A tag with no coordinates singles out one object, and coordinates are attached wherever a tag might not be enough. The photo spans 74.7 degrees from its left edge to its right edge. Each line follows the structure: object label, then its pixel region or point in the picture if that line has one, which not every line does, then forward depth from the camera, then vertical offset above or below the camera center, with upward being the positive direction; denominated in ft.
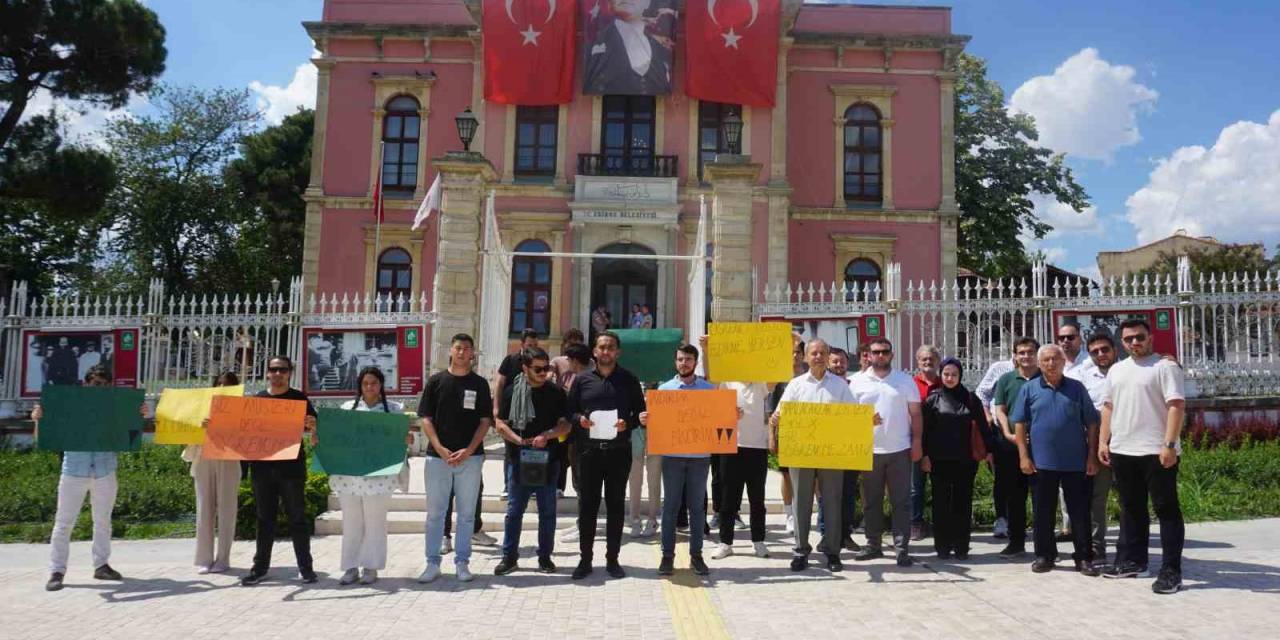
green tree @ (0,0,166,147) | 53.93 +21.11
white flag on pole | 48.26 +9.87
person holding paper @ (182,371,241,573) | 21.02 -3.41
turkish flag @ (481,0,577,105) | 69.36 +27.09
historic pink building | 70.54 +20.12
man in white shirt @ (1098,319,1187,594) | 18.70 -1.21
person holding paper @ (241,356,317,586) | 19.93 -2.93
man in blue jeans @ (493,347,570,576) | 20.66 -1.46
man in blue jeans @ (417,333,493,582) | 20.16 -1.57
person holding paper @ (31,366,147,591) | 19.77 -3.17
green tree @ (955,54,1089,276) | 90.12 +22.78
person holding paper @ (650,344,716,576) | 20.33 -2.55
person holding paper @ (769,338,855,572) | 20.95 -2.36
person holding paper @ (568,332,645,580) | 20.38 -1.50
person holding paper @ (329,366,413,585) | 19.84 -3.55
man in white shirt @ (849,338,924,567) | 21.56 -1.48
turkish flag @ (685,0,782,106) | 69.26 +27.62
